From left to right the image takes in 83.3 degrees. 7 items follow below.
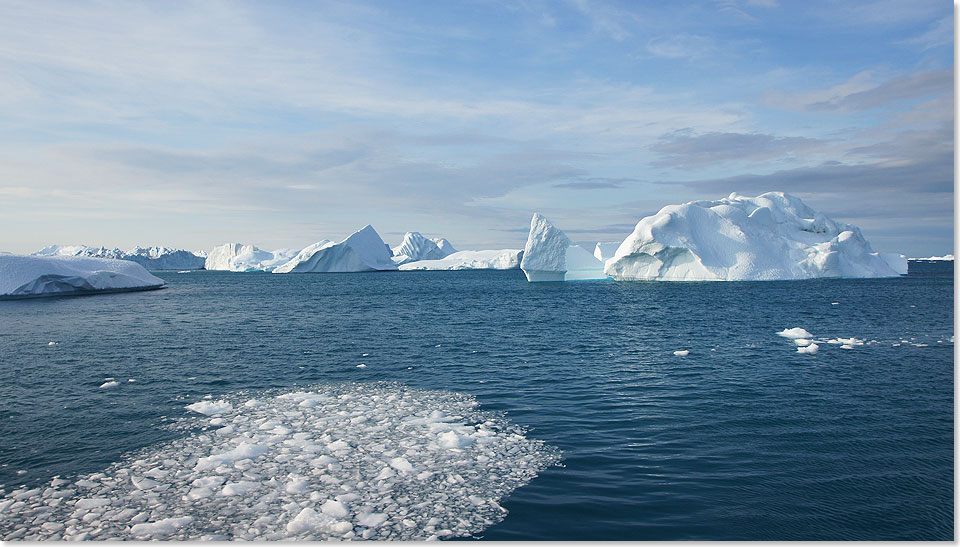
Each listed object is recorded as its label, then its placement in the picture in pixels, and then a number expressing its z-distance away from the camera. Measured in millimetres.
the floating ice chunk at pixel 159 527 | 5676
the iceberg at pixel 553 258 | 50781
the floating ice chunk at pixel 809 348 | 16547
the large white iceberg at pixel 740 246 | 44750
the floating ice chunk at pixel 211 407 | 10477
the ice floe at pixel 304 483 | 5852
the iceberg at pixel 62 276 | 45781
